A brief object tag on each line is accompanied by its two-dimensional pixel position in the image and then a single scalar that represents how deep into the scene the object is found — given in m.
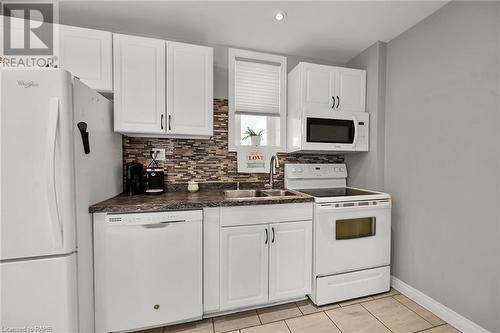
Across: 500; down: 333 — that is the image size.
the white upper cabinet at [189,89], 1.87
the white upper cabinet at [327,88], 2.20
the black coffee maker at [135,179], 1.87
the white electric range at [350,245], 1.83
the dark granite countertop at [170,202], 1.44
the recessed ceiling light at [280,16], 1.81
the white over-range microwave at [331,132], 2.17
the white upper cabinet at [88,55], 1.68
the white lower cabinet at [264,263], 1.67
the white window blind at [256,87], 2.41
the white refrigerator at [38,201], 1.11
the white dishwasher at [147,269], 1.43
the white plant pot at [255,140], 2.42
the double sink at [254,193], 2.22
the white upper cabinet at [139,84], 1.76
